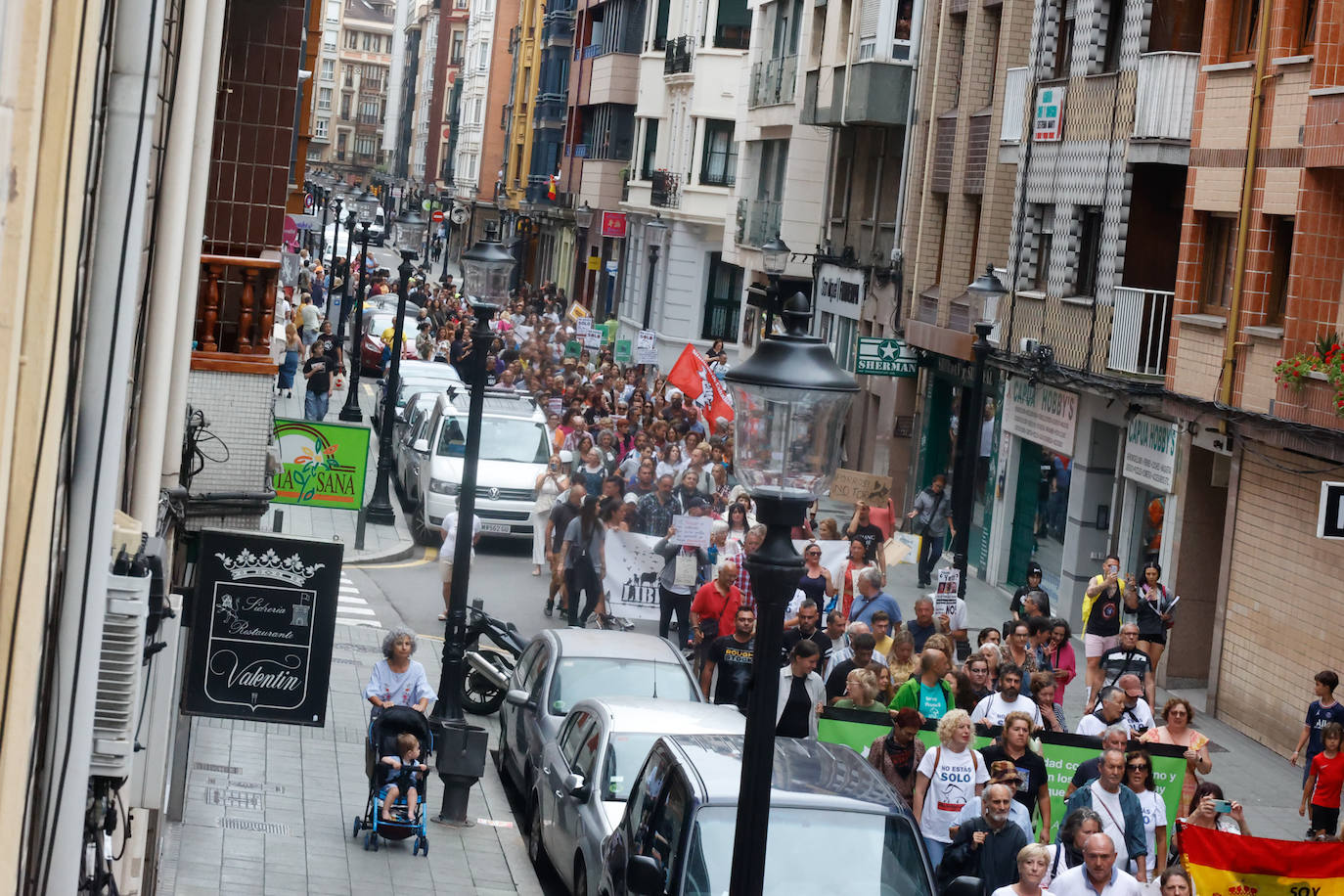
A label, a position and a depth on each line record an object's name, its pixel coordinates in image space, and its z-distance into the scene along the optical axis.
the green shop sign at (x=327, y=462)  21.83
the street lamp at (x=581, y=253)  71.62
